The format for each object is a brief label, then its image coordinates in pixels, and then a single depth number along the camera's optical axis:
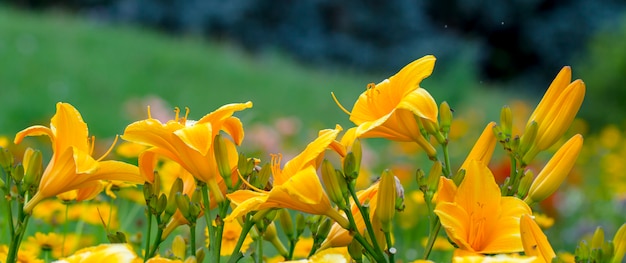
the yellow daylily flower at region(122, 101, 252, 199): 2.11
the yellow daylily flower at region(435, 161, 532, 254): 2.09
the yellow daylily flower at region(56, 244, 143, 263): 1.97
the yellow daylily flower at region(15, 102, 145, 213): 2.14
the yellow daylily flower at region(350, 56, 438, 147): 2.13
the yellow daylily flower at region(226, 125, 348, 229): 2.07
